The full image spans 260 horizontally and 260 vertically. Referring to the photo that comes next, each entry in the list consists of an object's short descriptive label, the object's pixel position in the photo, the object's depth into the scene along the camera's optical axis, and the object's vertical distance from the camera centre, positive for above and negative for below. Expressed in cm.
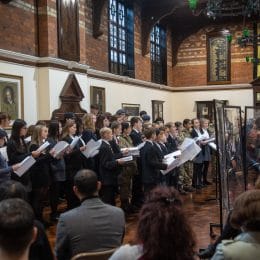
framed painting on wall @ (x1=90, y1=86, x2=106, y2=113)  1046 +43
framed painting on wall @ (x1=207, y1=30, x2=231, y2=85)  1600 +200
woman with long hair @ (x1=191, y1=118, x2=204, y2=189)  871 -96
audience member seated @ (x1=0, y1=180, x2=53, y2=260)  250 -74
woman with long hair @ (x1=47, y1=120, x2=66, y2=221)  596 -75
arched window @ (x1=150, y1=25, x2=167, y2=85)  1496 +207
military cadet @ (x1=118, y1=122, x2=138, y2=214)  675 -98
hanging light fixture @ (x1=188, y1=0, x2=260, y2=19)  862 +217
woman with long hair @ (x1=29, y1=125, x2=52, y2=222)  557 -70
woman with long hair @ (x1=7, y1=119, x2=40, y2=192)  526 -39
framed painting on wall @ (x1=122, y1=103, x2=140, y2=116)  1235 +19
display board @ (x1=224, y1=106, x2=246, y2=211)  472 -44
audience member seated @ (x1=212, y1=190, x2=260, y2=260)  200 -56
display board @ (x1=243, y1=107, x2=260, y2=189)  613 -47
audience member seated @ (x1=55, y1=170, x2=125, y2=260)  272 -70
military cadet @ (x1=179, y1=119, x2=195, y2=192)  855 -114
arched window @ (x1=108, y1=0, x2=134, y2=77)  1194 +218
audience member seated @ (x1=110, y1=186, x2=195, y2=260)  176 -47
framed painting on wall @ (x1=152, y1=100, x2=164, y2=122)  1446 +22
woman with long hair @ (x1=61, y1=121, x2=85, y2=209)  628 -57
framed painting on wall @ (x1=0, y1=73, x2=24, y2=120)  731 +35
